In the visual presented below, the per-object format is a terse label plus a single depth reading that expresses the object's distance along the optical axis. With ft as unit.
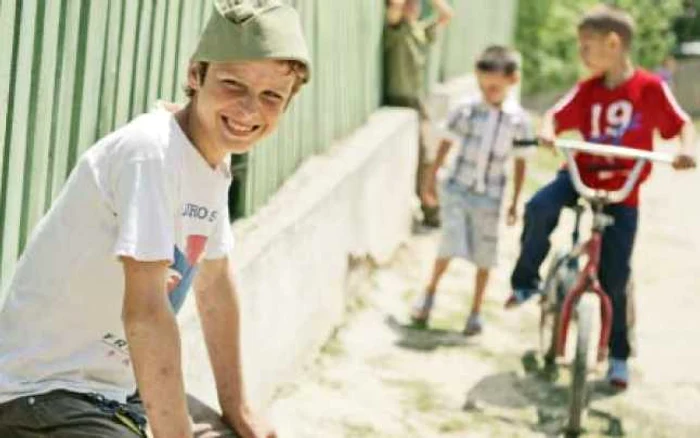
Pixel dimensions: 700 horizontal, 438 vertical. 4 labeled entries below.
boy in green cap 7.69
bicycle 16.60
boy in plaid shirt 20.76
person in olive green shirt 26.94
